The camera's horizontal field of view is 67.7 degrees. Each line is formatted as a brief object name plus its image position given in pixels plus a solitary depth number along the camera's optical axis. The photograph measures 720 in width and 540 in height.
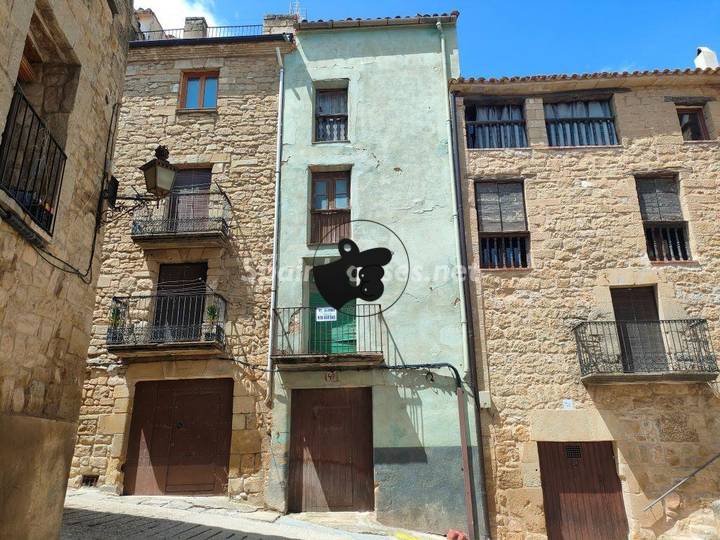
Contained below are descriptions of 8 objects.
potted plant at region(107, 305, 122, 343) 10.20
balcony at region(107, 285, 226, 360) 9.94
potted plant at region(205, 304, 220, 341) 10.02
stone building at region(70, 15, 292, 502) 9.88
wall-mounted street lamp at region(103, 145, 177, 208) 6.13
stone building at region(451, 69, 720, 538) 9.18
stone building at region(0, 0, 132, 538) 4.01
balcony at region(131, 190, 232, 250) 10.78
